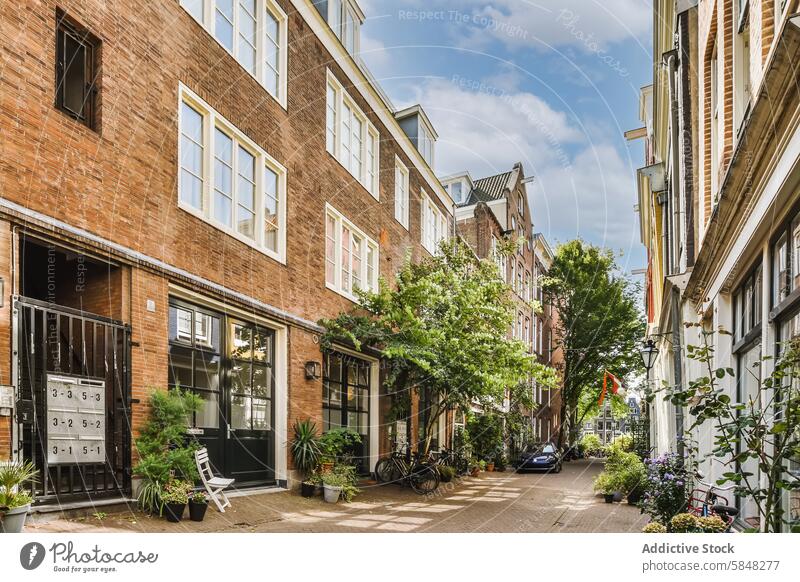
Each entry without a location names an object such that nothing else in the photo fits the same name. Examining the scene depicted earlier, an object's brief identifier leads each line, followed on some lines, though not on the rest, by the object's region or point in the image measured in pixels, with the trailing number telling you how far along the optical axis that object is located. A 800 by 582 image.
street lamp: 7.45
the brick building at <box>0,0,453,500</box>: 4.85
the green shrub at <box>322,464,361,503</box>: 7.75
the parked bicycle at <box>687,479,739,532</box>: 4.37
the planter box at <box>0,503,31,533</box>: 3.77
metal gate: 4.71
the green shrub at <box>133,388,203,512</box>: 5.41
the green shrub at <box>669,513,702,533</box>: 4.05
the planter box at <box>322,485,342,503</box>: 7.54
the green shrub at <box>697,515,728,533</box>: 3.94
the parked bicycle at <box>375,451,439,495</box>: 9.90
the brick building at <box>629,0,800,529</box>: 3.60
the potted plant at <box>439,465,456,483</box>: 11.05
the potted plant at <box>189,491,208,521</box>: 5.38
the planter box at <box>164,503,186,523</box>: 5.26
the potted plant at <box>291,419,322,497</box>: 8.30
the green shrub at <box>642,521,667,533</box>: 4.14
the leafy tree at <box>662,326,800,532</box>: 3.02
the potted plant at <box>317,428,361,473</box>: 8.39
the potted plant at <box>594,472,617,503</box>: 8.18
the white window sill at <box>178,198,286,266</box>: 6.63
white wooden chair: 5.86
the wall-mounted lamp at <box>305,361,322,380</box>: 8.89
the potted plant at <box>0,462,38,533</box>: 3.80
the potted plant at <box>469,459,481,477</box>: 11.88
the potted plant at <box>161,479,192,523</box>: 5.28
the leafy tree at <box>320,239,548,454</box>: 9.53
